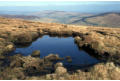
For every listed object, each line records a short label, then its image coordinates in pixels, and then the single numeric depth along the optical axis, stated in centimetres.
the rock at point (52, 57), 1777
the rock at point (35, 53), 1939
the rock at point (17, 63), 1574
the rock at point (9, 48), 2069
